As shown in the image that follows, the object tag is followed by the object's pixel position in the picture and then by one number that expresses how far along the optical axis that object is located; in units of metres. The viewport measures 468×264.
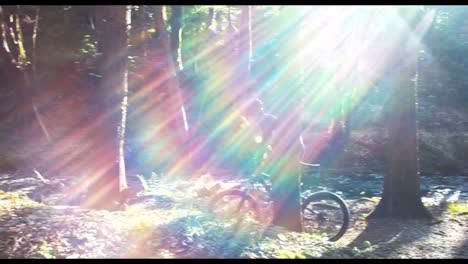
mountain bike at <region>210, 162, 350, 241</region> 9.53
